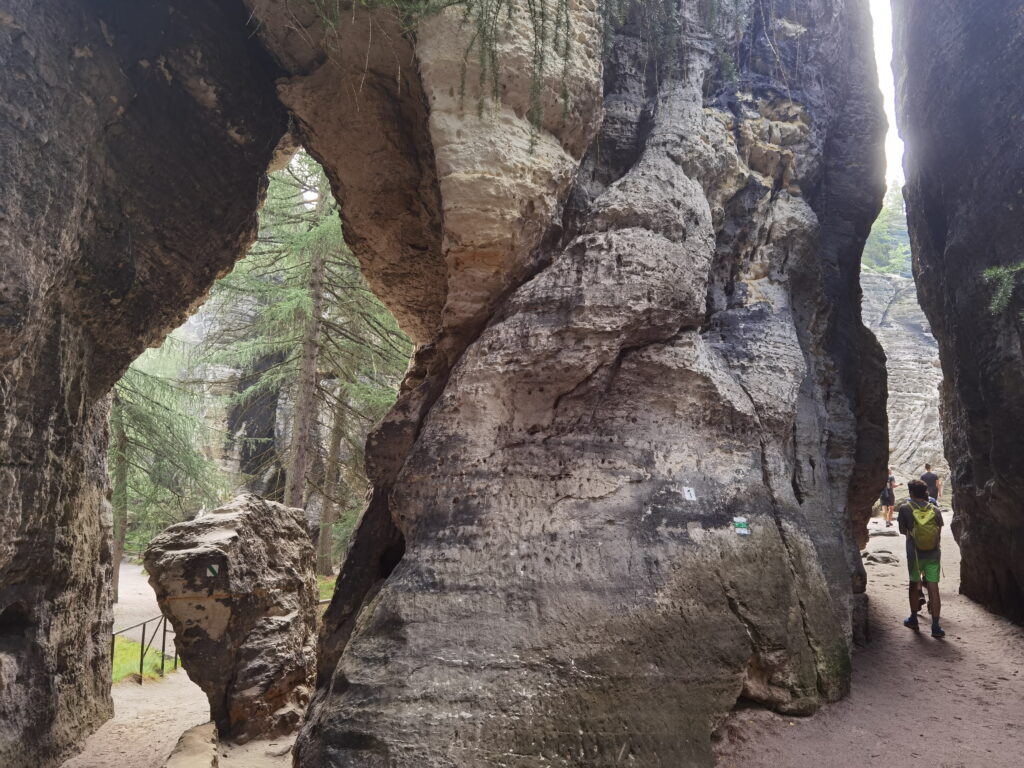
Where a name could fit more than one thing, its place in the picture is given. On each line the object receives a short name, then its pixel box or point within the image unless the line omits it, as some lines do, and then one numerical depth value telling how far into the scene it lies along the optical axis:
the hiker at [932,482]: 12.85
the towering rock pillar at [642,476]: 4.19
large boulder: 6.54
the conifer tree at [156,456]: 11.38
